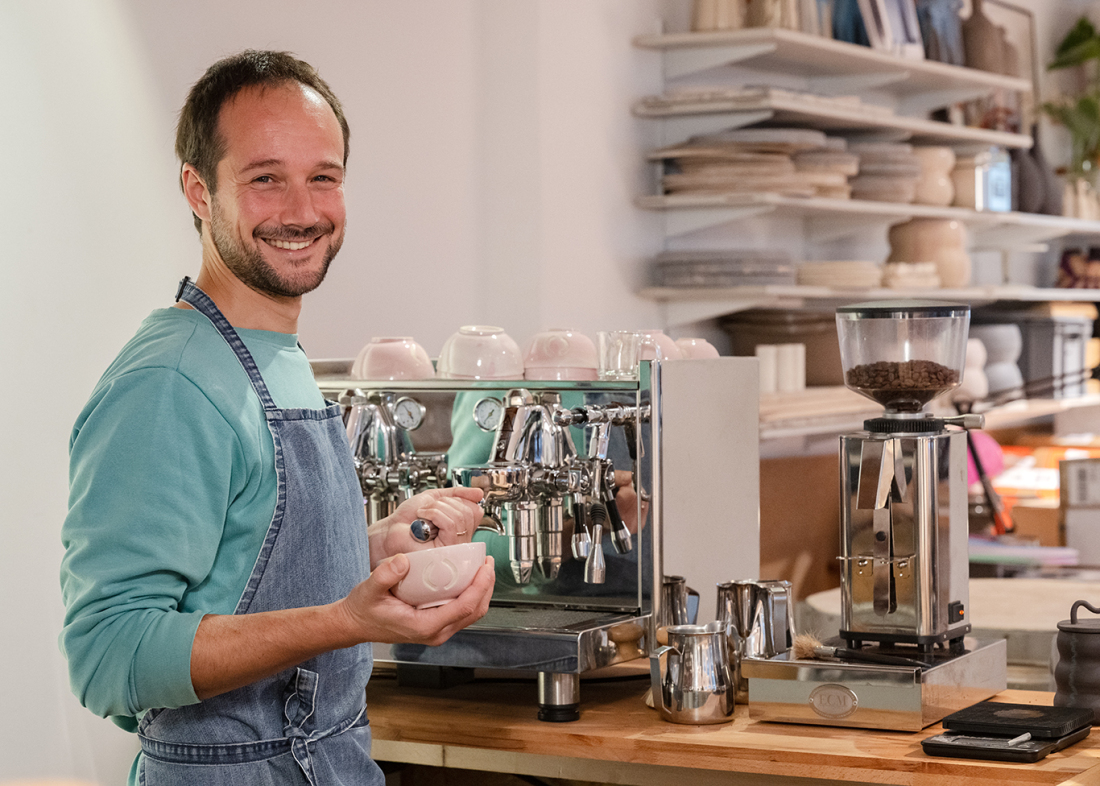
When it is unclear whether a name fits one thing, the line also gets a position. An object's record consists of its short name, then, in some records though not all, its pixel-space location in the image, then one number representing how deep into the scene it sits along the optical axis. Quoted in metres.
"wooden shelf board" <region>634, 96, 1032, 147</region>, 3.58
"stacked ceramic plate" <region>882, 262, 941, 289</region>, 4.16
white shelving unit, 3.63
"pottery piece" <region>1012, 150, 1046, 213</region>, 5.21
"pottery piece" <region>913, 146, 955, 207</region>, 4.32
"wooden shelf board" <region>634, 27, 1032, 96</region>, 3.63
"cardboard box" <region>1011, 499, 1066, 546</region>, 4.44
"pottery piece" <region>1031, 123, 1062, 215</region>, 5.29
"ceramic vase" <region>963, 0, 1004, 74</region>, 4.70
